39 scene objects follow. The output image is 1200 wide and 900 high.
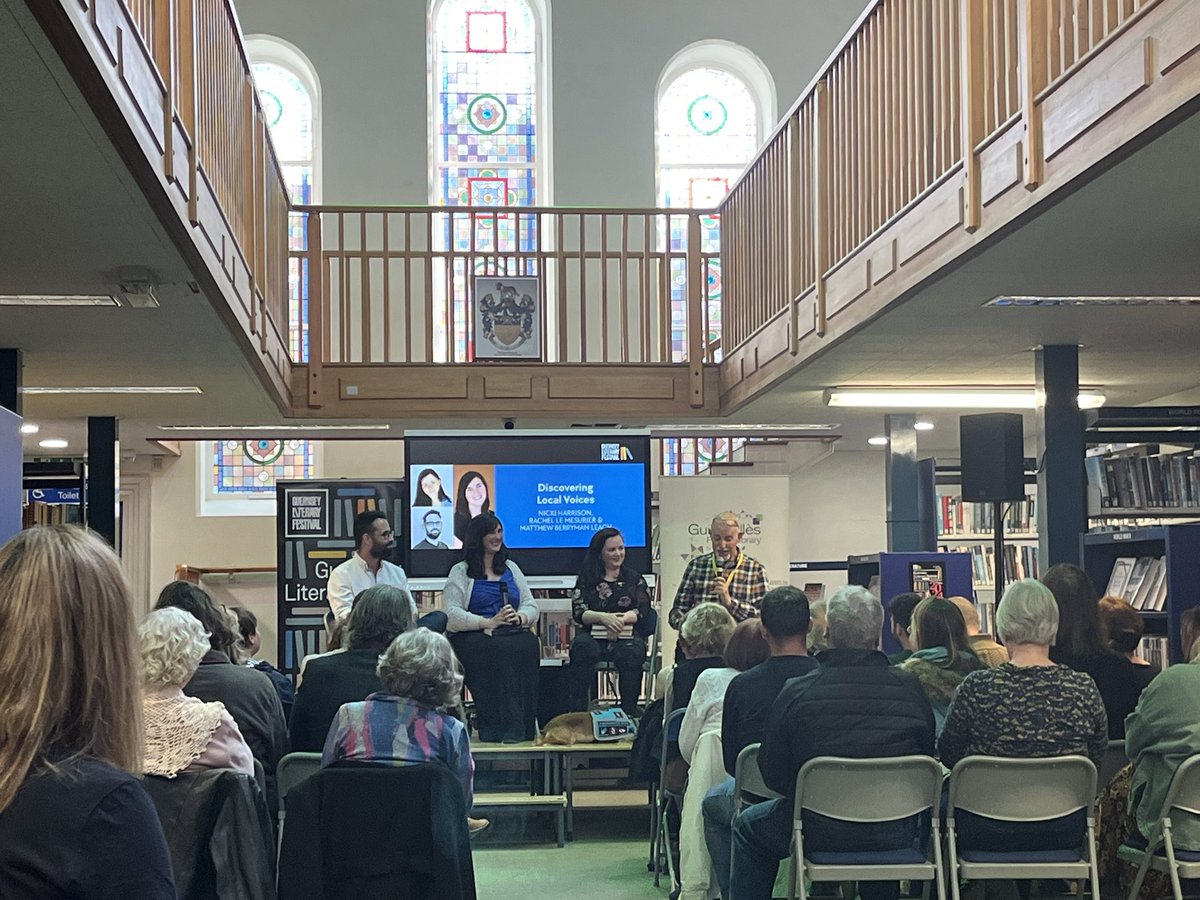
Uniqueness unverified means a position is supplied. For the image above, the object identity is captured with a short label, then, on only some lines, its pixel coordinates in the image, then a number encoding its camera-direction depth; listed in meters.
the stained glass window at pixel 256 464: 13.05
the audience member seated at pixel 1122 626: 5.42
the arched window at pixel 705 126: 13.34
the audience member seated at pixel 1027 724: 4.27
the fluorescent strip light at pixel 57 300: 5.78
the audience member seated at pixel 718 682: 5.25
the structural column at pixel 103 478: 9.62
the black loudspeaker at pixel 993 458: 7.95
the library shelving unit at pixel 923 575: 8.68
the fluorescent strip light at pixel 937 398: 8.78
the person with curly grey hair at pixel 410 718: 3.96
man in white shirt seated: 7.57
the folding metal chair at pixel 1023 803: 4.18
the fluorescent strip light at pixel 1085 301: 5.93
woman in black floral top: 7.73
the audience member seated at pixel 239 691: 4.56
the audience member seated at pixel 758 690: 4.80
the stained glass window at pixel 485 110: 13.17
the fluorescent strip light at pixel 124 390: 8.59
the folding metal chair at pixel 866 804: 4.17
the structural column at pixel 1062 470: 7.27
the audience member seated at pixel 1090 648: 5.11
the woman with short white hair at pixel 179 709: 3.62
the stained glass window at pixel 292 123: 12.91
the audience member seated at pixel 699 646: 5.73
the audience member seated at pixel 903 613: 6.32
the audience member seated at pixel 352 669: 4.87
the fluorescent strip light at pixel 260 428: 10.46
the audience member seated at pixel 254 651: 5.70
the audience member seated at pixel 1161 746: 4.38
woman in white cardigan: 7.13
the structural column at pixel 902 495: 9.95
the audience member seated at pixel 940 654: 5.07
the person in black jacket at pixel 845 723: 4.21
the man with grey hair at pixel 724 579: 7.95
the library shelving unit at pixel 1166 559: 5.99
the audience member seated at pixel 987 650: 5.70
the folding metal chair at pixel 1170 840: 4.21
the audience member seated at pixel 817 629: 6.65
